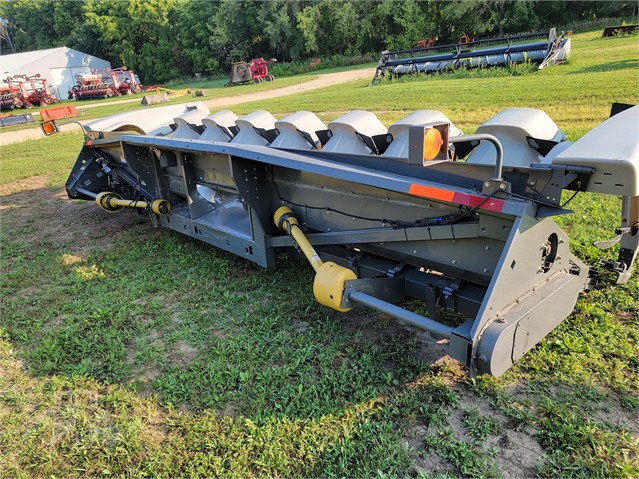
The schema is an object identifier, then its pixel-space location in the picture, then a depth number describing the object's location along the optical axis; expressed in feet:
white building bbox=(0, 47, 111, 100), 147.33
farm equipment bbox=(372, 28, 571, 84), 47.80
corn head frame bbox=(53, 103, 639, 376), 7.06
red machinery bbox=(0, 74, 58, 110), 102.29
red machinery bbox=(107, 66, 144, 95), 119.55
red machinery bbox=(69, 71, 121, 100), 119.03
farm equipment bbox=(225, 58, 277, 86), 108.27
